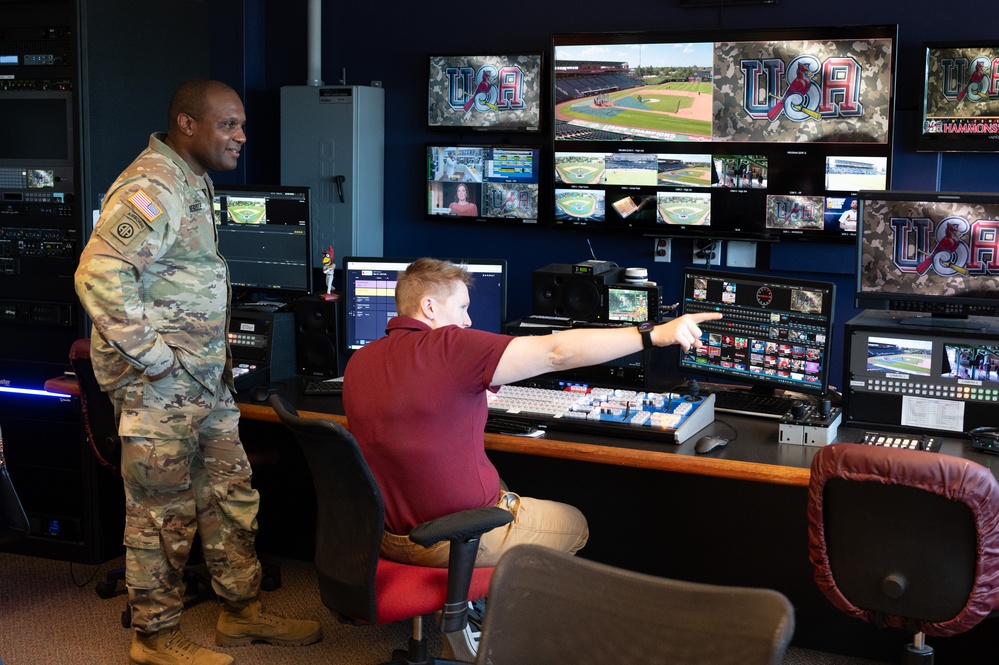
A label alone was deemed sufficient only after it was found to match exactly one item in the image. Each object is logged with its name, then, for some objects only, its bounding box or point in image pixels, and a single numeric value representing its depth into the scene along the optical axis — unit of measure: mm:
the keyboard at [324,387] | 3564
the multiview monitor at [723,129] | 4488
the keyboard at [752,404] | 3230
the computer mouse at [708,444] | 2850
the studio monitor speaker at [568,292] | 3625
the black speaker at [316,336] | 3773
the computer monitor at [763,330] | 3145
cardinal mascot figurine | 4035
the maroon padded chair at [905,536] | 2248
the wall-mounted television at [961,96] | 4301
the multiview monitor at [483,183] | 5152
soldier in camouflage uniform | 2773
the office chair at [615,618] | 1476
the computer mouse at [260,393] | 3471
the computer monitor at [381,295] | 3625
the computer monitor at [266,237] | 3990
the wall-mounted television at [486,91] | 5078
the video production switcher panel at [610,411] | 2990
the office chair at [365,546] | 2369
